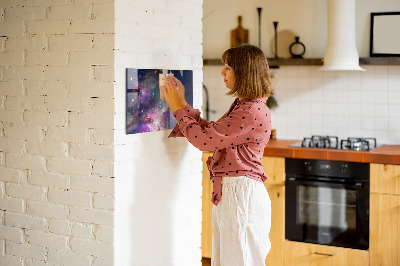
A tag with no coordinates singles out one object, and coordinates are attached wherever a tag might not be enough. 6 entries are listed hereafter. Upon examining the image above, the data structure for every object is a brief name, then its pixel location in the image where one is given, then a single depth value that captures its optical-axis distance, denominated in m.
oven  4.01
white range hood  4.32
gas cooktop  4.17
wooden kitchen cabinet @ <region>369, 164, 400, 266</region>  3.88
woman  2.68
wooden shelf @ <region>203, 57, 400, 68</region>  4.37
